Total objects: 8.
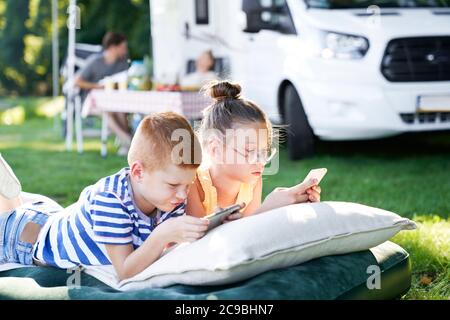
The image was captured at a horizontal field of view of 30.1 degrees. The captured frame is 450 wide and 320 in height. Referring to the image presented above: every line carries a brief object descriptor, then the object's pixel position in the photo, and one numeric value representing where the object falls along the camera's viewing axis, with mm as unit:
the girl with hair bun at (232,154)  3320
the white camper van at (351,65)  7324
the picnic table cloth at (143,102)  8211
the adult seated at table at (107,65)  10078
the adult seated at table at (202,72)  9255
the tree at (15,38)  30750
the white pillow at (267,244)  2779
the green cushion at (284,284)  2717
